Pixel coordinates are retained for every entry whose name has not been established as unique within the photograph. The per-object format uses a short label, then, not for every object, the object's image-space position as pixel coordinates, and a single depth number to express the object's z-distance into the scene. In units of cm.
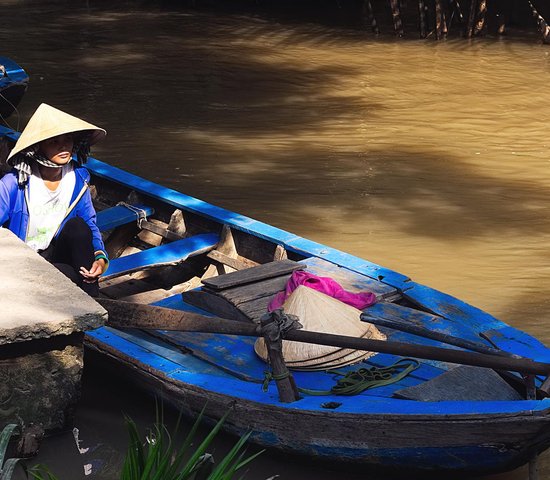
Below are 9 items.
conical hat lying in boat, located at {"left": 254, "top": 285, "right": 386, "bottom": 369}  430
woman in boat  461
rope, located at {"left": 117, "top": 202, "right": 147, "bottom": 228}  614
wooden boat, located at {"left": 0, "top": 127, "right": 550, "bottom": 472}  368
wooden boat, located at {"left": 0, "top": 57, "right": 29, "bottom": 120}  928
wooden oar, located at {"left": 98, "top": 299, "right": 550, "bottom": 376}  355
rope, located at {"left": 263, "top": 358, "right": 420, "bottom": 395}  405
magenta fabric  467
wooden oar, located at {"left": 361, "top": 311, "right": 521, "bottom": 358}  394
